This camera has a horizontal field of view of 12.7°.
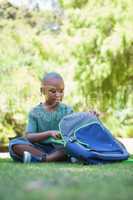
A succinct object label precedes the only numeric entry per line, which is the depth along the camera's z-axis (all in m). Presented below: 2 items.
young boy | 4.65
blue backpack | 4.31
